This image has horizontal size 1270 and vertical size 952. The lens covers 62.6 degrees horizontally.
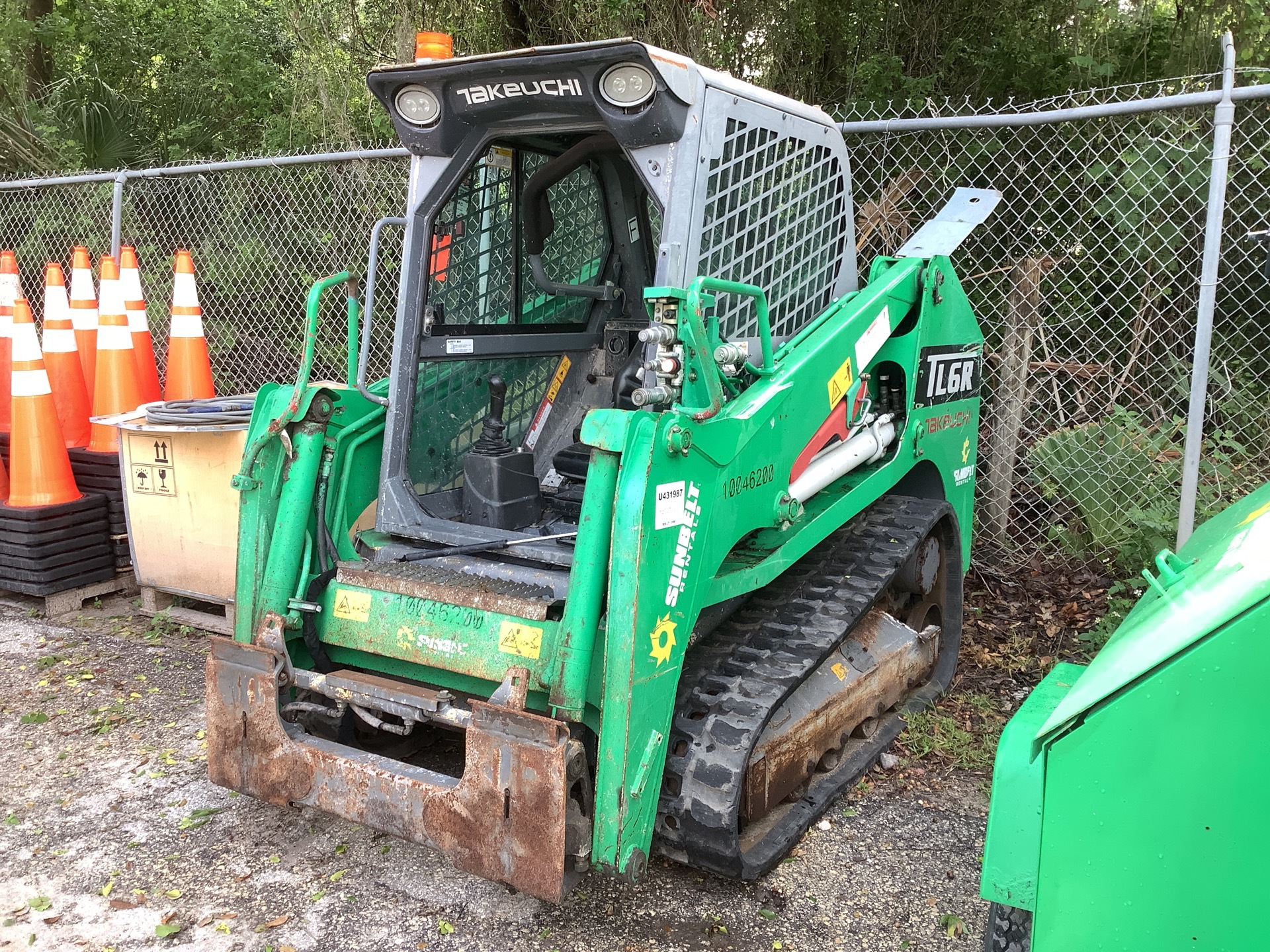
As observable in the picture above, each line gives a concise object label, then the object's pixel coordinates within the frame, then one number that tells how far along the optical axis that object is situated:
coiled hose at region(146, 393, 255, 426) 4.90
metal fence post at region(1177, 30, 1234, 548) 4.46
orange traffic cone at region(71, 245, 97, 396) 6.39
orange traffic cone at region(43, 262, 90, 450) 6.07
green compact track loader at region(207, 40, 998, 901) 2.85
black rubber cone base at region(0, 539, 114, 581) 5.52
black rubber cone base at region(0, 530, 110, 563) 5.49
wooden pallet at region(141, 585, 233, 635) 5.29
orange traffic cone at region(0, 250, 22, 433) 6.34
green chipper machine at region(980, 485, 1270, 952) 1.50
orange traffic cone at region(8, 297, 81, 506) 5.55
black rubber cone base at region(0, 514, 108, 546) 5.48
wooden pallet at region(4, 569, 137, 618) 5.62
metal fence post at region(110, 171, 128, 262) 6.89
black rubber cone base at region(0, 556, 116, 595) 5.54
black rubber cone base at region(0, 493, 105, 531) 5.46
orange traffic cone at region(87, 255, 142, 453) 5.99
